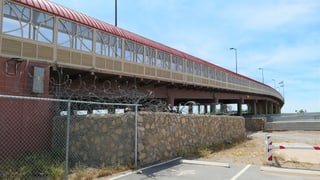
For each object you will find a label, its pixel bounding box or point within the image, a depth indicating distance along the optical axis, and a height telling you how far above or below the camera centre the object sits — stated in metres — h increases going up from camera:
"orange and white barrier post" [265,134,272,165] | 8.00 -1.42
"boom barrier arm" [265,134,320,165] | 7.90 -1.39
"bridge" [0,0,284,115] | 9.55 +2.70
